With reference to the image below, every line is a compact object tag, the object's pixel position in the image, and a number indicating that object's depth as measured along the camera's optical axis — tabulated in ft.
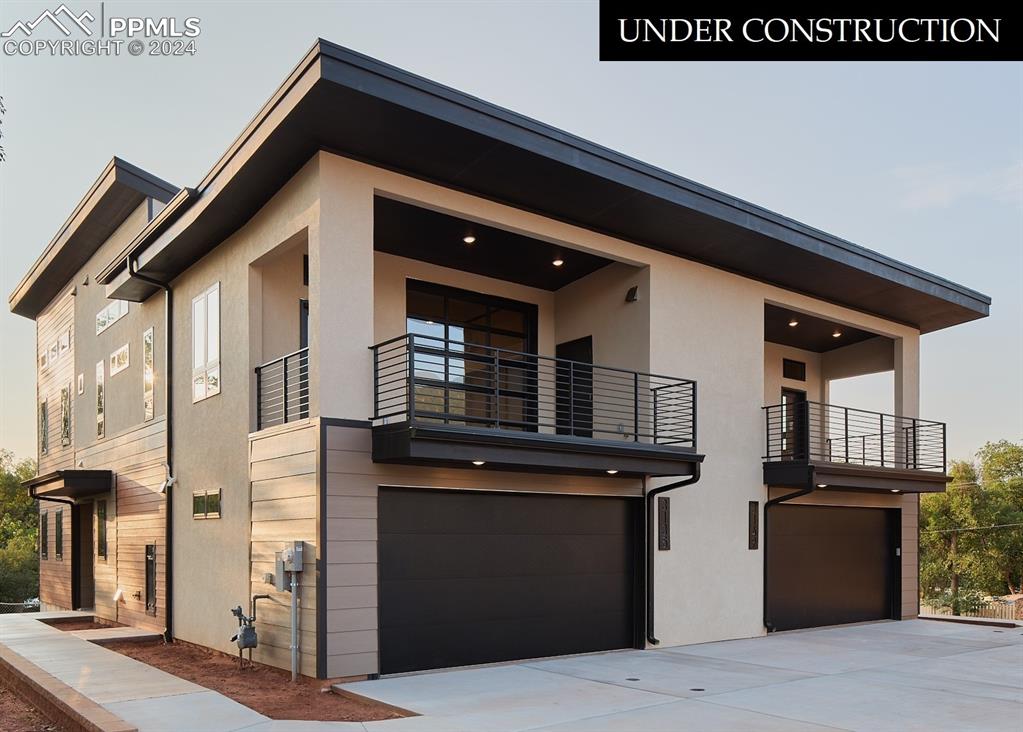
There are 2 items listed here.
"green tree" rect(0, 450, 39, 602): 109.40
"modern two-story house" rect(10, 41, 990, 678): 33.01
